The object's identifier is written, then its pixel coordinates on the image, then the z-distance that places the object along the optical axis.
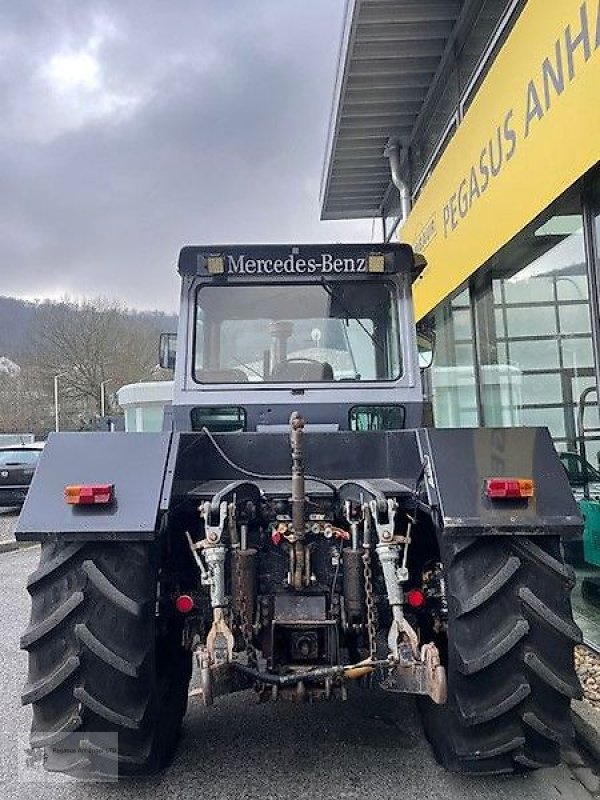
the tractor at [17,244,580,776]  2.99
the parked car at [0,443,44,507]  15.32
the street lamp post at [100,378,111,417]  40.88
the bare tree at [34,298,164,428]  41.62
